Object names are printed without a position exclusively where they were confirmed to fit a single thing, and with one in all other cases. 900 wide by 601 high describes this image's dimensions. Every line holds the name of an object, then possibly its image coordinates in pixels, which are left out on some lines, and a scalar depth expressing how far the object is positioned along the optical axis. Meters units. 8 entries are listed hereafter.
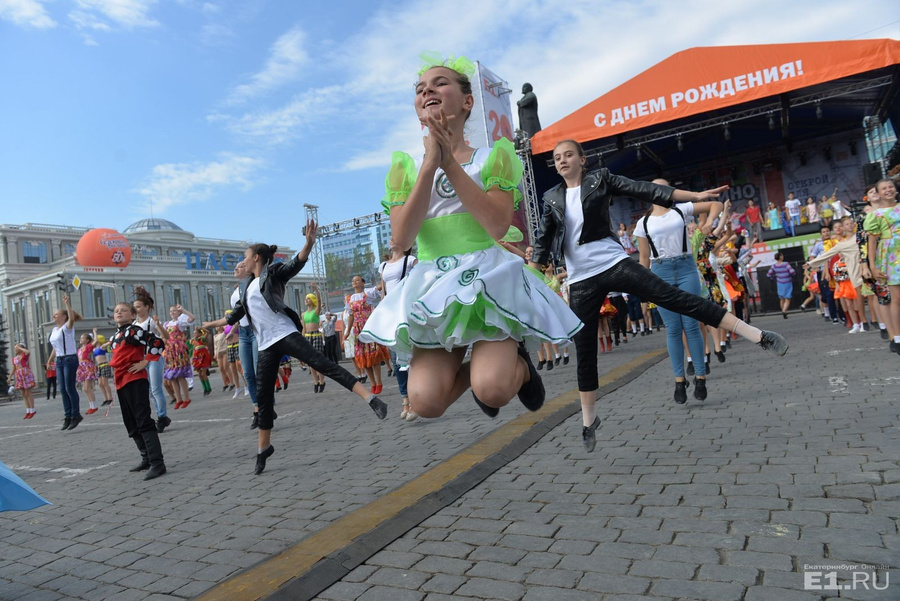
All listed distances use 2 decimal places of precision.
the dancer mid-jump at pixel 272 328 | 5.09
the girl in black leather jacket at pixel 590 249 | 4.06
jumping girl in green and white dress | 2.74
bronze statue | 21.41
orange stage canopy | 16.61
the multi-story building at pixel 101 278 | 60.06
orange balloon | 38.56
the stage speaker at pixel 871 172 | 16.14
